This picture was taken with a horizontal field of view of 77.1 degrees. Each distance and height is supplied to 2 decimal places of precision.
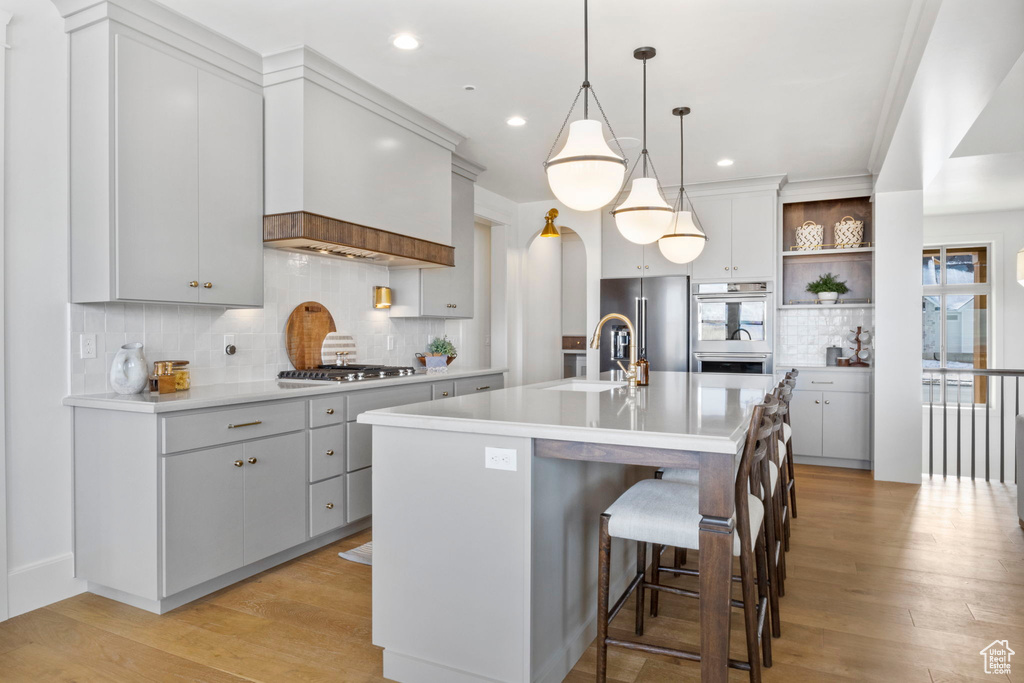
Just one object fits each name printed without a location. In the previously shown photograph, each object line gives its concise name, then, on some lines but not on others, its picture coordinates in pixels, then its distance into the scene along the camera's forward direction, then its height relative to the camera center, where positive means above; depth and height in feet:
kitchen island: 5.79 -1.96
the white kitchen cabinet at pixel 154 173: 8.89 +2.44
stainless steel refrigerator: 19.31 +0.58
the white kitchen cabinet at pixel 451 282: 15.89 +1.40
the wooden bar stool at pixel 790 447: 11.39 -2.21
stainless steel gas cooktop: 11.95 -0.72
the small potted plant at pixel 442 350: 17.20 -0.36
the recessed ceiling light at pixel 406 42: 10.03 +4.68
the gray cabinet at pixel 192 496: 8.49 -2.29
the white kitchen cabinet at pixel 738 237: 18.65 +2.94
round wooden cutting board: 12.98 +0.08
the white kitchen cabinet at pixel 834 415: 17.94 -2.21
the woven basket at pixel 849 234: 18.51 +2.98
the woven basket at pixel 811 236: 18.97 +2.97
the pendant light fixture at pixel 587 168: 7.43 +1.97
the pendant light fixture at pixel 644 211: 10.19 +2.00
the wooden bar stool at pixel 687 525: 6.12 -1.83
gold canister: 10.04 -0.60
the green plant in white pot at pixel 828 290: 18.85 +1.38
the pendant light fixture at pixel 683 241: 12.24 +1.84
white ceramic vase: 9.36 -0.50
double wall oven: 18.56 +0.26
